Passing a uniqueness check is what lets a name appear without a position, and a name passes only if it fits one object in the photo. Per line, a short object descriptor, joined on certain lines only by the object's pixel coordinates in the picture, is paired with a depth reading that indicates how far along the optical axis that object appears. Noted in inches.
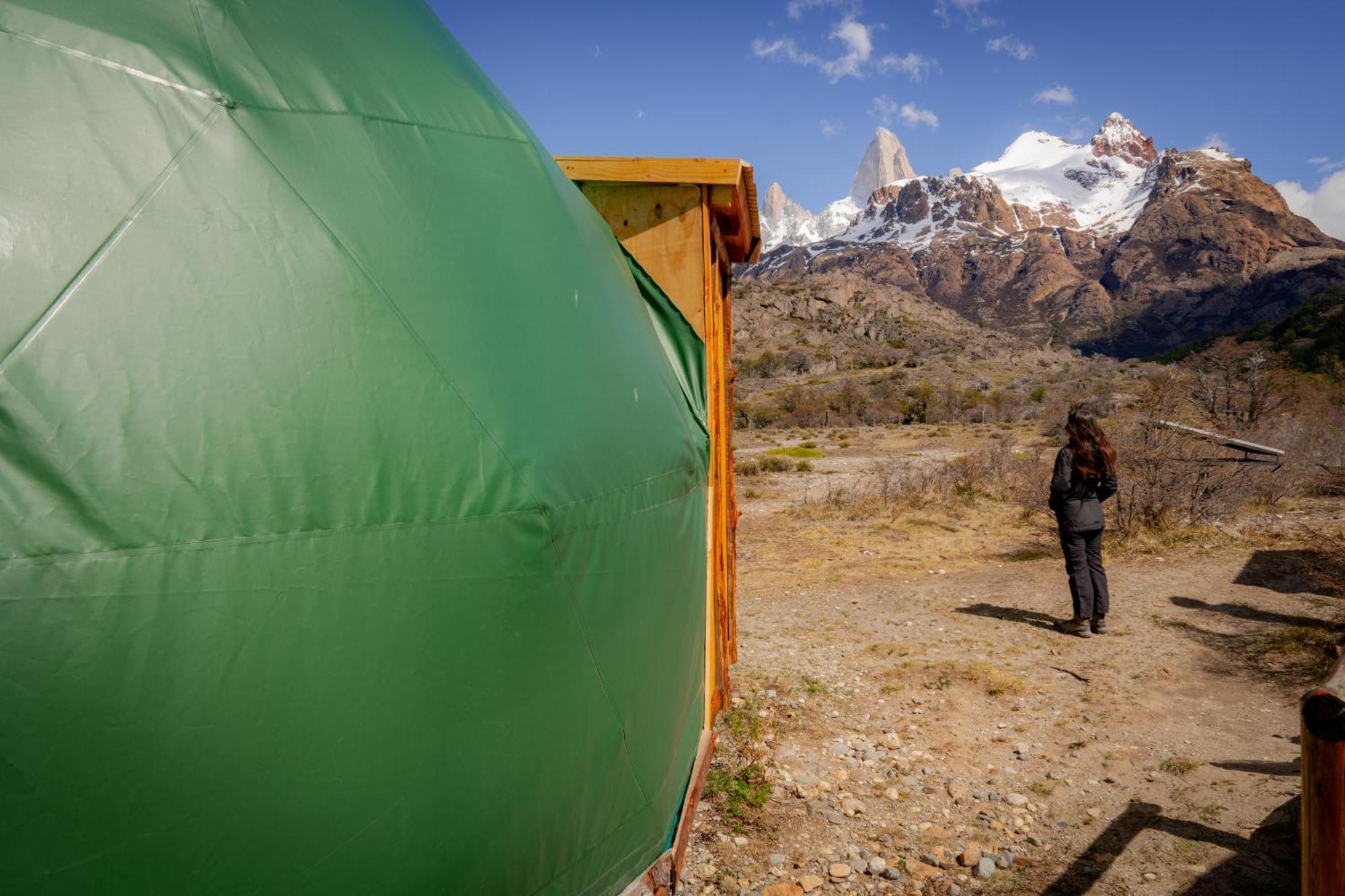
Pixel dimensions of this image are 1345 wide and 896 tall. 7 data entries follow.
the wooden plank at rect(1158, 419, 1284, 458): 380.5
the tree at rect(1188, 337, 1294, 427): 552.4
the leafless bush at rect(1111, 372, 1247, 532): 359.9
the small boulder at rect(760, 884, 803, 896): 119.4
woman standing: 233.0
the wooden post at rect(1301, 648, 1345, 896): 67.8
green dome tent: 50.8
